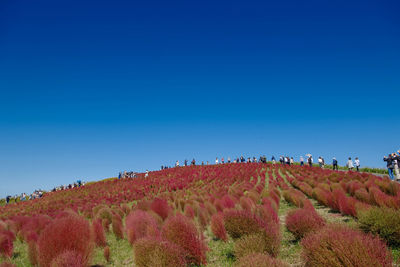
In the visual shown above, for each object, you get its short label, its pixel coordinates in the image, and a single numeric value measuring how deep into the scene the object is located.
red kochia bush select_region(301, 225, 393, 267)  3.16
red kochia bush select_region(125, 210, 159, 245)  6.67
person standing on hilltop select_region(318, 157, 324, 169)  28.30
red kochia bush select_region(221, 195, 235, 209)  10.14
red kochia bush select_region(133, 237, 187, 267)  4.15
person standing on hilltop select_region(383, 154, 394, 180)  16.88
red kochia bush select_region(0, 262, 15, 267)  4.31
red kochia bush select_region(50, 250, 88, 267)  3.85
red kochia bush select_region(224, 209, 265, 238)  5.43
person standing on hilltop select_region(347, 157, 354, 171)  24.17
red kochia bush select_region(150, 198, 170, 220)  9.98
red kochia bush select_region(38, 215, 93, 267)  4.75
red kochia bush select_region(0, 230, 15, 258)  7.18
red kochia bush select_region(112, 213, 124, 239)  8.45
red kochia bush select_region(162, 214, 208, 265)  5.12
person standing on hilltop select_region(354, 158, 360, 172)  23.33
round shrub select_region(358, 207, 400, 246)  4.86
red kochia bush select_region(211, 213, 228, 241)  6.80
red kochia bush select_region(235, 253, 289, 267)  3.19
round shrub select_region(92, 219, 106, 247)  7.52
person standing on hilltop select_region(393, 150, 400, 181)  15.65
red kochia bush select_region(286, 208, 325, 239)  5.62
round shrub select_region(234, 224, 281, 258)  4.58
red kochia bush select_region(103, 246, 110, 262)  6.15
